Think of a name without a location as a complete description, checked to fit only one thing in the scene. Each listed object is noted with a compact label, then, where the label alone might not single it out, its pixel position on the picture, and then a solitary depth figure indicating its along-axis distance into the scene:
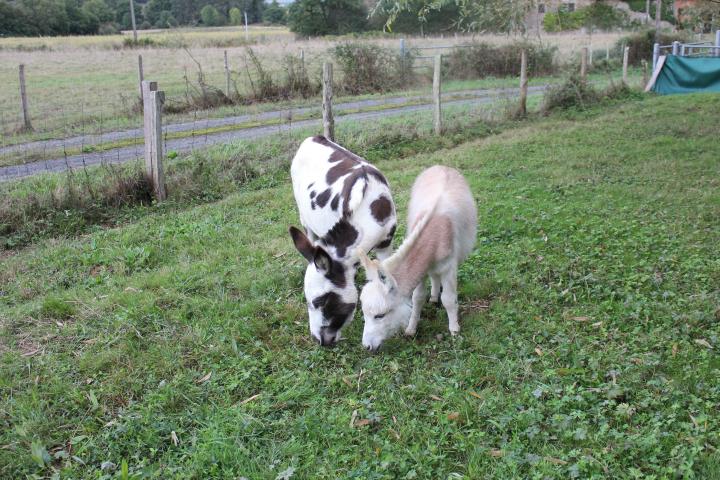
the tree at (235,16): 74.38
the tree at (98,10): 57.27
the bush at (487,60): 26.59
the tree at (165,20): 72.53
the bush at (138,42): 39.03
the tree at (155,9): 75.75
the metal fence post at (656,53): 21.30
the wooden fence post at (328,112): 10.09
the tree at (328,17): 48.56
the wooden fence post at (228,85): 19.57
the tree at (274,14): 78.88
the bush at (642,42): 33.88
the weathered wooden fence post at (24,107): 15.76
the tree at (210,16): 74.88
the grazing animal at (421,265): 4.61
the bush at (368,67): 22.05
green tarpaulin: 19.30
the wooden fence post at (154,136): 9.38
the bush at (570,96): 16.33
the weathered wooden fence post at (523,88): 15.21
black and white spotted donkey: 5.05
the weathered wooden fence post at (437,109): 13.41
